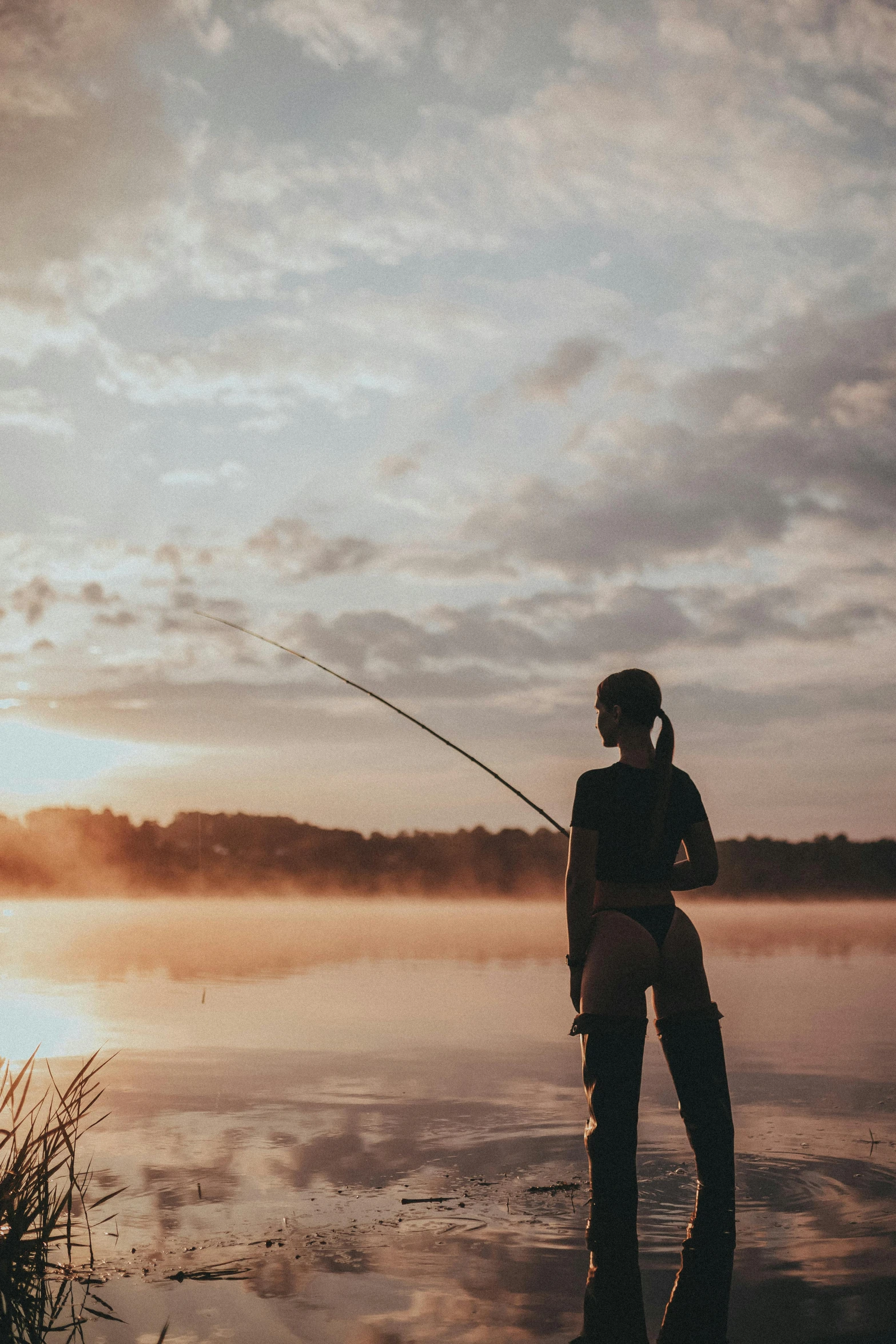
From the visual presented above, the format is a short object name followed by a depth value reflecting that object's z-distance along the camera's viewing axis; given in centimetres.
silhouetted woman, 458
